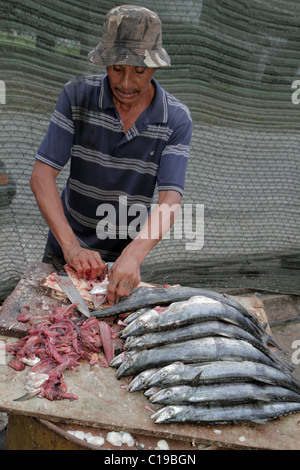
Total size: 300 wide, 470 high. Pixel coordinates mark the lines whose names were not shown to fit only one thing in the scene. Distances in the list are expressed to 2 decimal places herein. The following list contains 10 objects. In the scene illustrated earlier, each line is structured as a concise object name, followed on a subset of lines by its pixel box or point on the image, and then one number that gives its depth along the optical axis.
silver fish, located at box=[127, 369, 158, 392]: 2.27
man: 2.87
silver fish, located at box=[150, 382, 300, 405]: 2.16
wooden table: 2.09
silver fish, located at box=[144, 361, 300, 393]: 2.20
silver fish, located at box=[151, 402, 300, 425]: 2.12
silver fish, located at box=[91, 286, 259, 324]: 2.65
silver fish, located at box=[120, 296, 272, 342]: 2.43
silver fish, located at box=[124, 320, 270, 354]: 2.39
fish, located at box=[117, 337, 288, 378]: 2.30
